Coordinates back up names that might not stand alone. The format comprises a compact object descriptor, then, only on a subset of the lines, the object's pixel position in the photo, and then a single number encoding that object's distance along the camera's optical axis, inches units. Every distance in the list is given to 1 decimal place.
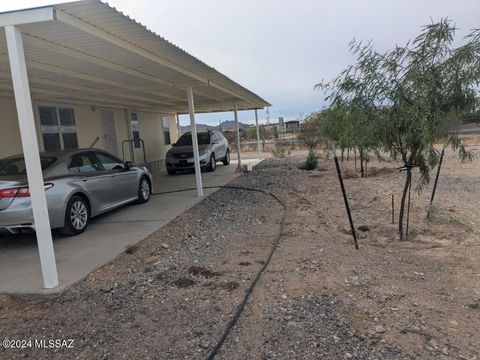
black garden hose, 128.3
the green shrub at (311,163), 611.5
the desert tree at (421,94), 204.1
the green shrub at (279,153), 897.0
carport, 164.1
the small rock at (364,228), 273.6
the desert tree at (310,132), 886.7
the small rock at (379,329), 134.6
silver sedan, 222.7
